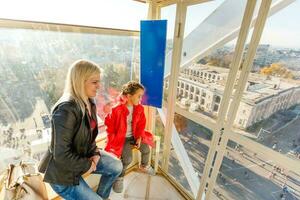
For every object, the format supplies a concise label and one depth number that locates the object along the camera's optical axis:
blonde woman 1.00
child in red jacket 1.69
